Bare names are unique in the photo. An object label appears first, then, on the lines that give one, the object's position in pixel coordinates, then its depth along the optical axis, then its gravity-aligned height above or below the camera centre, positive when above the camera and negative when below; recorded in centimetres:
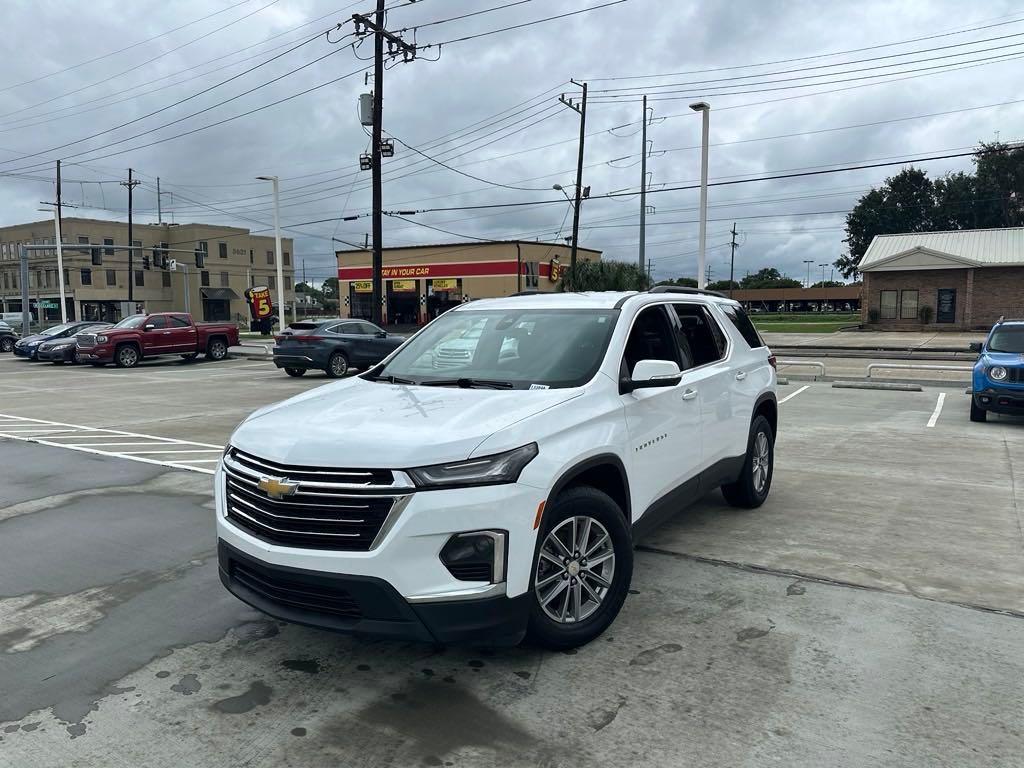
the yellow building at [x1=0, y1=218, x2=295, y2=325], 7588 +409
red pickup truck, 2527 -100
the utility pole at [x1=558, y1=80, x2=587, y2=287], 3659 +695
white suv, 319 -78
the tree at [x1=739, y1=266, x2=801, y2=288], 10731 +492
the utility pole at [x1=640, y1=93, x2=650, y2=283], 3322 +485
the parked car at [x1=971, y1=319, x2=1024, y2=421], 1096 -93
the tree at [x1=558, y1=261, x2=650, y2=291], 3638 +174
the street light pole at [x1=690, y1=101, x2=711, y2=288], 2267 +375
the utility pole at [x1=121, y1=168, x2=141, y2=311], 5653 +940
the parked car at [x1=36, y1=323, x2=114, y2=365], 2684 -137
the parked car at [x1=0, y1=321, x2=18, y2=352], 3681 -135
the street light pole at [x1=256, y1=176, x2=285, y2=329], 3334 +345
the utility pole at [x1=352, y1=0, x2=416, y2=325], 2570 +685
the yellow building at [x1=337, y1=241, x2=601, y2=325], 5306 +285
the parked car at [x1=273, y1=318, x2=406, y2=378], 2038 -95
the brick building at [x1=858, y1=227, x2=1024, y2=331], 4081 +186
